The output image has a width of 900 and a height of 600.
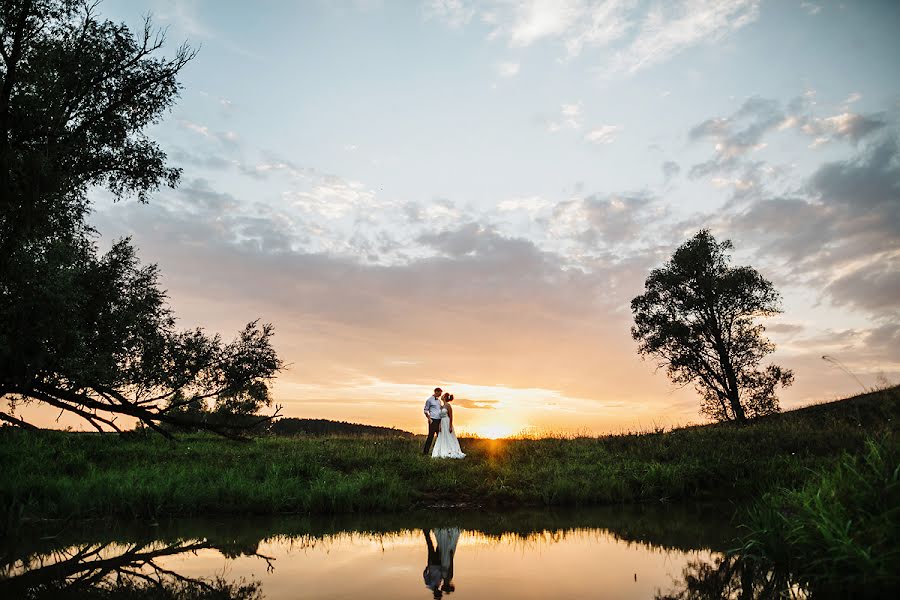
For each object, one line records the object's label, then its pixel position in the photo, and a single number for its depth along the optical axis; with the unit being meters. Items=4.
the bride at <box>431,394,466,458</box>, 24.73
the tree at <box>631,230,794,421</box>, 40.03
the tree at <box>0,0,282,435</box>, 10.66
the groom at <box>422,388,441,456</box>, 25.33
